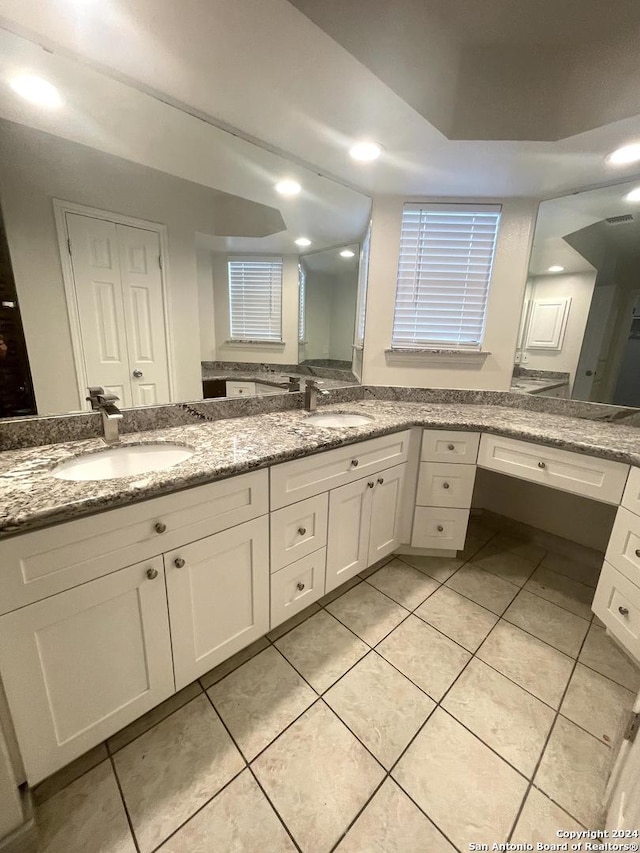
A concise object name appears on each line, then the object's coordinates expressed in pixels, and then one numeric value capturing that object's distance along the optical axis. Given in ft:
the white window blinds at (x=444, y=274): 6.27
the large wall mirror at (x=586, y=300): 5.40
